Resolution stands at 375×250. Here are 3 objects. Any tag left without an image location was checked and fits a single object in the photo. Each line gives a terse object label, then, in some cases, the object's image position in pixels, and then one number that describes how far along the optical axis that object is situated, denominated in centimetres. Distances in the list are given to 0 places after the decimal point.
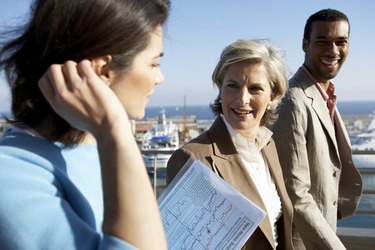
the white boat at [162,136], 3232
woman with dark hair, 62
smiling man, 172
